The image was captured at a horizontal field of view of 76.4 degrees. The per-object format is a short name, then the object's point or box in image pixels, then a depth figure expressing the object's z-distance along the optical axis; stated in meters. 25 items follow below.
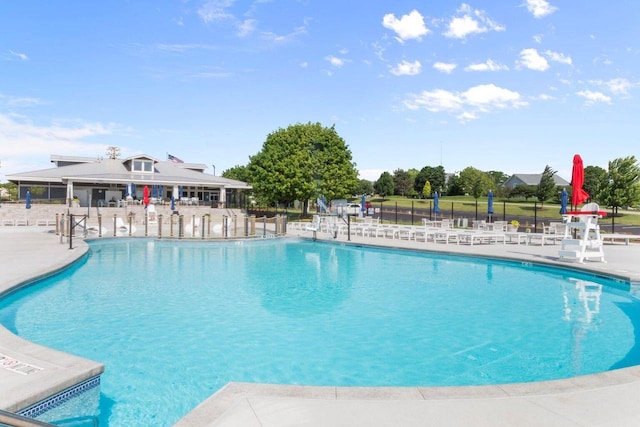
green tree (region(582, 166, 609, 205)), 46.50
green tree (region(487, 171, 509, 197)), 111.16
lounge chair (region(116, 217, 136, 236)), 22.49
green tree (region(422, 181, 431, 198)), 86.43
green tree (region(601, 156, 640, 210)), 43.39
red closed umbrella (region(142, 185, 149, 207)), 30.16
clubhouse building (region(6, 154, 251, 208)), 35.84
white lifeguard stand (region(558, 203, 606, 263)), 13.36
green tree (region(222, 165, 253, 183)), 66.31
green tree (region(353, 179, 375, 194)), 112.24
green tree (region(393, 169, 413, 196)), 98.75
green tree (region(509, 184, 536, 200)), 74.45
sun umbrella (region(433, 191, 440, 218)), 28.27
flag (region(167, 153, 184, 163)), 49.84
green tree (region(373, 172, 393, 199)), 100.62
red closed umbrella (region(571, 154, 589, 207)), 14.66
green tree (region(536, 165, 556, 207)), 64.34
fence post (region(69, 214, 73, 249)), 15.21
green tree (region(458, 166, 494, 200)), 78.62
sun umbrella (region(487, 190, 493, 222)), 26.25
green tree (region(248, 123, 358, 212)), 36.31
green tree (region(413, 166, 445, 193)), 90.00
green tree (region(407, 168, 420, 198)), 94.94
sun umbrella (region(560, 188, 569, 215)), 20.95
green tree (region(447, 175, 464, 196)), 87.12
